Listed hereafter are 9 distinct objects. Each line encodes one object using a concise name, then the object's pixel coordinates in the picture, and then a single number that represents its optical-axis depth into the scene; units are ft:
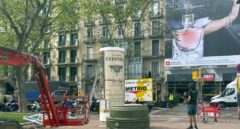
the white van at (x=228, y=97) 129.08
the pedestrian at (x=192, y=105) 54.65
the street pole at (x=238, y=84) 69.90
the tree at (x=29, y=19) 88.79
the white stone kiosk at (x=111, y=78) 63.41
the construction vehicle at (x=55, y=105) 47.32
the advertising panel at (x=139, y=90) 107.04
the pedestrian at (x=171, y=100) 129.43
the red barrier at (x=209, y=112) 67.77
